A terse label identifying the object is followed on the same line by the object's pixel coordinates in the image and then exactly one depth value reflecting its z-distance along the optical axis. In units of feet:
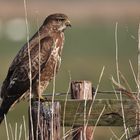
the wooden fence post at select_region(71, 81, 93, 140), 51.57
